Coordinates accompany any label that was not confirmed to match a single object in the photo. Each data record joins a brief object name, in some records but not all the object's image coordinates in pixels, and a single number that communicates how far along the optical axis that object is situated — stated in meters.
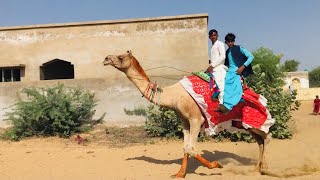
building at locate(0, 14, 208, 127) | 10.65
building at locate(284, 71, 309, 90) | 26.52
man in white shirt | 4.38
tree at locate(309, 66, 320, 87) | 32.38
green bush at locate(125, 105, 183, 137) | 6.91
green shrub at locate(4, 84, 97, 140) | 7.47
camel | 4.32
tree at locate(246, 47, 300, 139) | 6.70
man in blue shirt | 4.26
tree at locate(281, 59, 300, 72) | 39.68
